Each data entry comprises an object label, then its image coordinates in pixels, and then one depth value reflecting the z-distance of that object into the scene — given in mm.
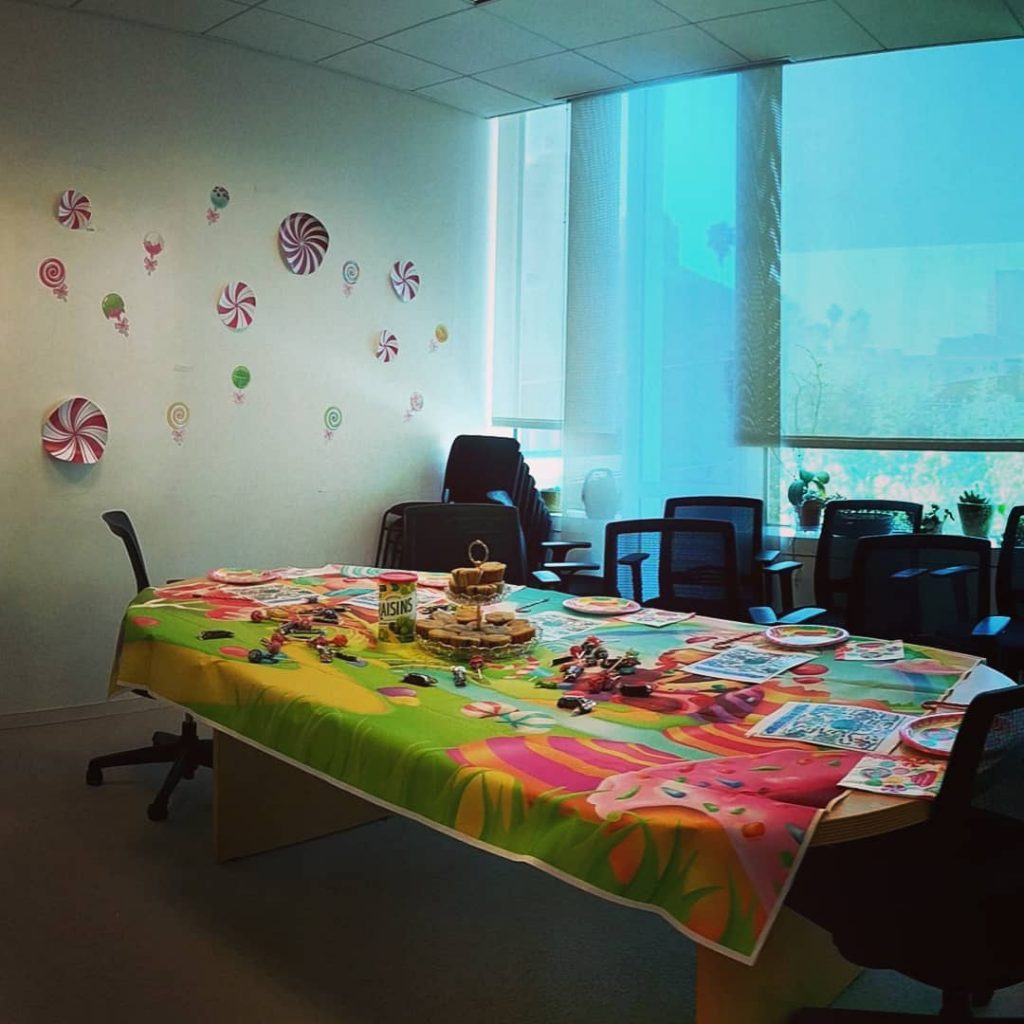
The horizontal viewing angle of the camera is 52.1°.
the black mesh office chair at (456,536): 3811
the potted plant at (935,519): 4832
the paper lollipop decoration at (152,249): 4691
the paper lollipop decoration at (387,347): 5617
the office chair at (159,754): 3499
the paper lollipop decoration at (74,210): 4430
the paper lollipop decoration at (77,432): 4445
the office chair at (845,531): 4223
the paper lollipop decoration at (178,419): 4816
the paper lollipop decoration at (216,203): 4883
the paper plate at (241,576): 3516
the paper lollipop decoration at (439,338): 5891
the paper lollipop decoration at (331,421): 5406
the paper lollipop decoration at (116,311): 4586
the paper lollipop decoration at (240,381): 5031
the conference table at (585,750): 1579
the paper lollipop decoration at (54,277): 4402
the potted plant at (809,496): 5113
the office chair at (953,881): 1625
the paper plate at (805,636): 2621
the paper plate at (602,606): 3098
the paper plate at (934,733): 1810
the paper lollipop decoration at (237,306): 4965
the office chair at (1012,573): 4043
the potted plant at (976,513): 4672
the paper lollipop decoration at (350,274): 5438
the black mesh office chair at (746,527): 4594
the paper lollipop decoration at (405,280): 5668
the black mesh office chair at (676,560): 3730
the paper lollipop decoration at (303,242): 5168
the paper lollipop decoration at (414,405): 5785
